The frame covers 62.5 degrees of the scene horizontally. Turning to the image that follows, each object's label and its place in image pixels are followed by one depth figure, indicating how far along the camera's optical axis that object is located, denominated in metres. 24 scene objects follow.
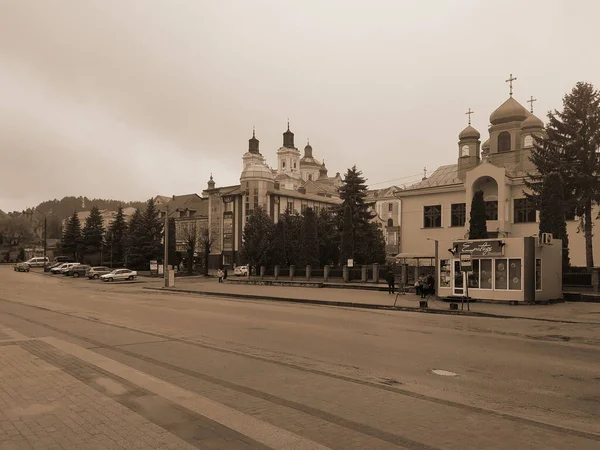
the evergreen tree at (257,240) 53.66
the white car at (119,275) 53.47
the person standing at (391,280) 32.56
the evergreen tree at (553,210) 32.75
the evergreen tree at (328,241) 58.91
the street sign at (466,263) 22.14
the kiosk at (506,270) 24.58
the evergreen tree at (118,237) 84.94
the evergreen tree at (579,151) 37.66
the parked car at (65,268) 64.50
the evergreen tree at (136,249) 72.25
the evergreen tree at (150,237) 72.44
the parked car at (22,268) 74.31
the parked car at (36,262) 85.75
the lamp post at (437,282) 27.44
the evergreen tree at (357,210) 55.59
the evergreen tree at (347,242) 48.97
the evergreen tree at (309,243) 52.19
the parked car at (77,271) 63.50
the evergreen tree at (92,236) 89.56
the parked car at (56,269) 66.75
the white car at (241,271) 61.62
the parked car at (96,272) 58.88
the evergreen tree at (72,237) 92.19
